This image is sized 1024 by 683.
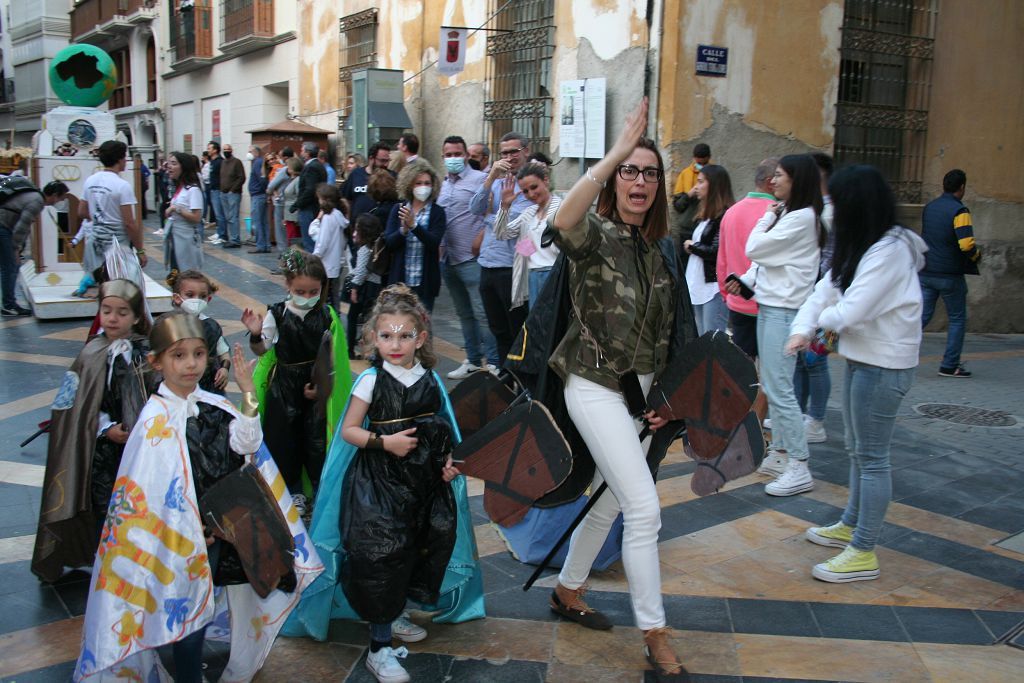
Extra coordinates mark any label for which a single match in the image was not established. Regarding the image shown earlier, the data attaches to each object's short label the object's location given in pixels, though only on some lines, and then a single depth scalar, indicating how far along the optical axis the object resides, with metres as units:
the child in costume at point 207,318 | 4.03
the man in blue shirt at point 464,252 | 7.83
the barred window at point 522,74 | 11.48
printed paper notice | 10.36
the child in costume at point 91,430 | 3.72
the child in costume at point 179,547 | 2.80
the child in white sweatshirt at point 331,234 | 8.40
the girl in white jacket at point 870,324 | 3.96
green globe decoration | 13.14
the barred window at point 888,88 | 10.77
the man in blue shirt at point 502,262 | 7.19
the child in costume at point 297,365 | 4.70
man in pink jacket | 5.83
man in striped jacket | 8.67
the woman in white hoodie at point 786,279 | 5.11
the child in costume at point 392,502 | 3.26
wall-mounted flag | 12.44
